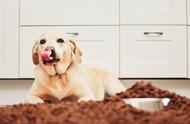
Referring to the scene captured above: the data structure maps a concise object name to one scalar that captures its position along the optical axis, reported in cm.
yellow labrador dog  202
